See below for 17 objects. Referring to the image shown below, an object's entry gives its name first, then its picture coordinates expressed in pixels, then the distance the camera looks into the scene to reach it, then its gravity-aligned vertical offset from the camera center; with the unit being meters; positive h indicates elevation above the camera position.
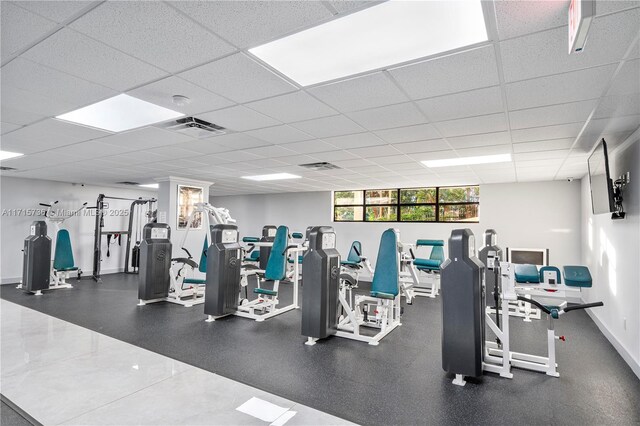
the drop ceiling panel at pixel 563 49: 1.70 +1.04
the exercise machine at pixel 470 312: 3.07 -0.72
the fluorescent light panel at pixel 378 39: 1.75 +1.11
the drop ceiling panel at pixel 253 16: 1.64 +1.07
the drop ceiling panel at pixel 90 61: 1.98 +1.08
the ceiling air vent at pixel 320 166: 5.68 +1.10
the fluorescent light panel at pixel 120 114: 3.12 +1.14
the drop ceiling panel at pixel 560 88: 2.27 +1.05
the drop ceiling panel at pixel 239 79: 2.25 +1.08
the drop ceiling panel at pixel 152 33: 1.69 +1.07
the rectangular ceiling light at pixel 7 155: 5.11 +1.13
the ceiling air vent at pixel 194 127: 3.50 +1.10
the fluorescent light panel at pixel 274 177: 6.83 +1.12
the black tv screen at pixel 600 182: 3.36 +0.55
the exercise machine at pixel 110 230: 8.38 +0.06
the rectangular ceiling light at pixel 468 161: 4.91 +1.07
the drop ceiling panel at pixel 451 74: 2.11 +1.07
